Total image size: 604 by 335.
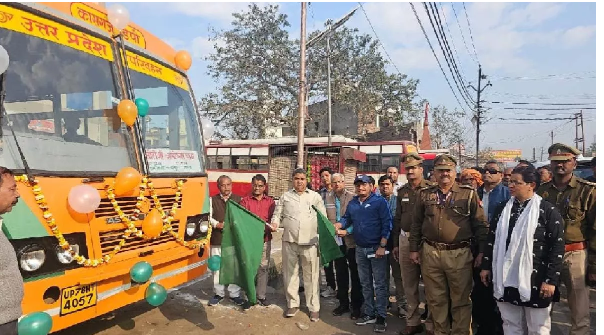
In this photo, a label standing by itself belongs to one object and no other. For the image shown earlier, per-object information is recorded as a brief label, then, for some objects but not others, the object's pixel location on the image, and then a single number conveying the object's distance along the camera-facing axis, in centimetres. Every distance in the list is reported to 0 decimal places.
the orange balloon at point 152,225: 378
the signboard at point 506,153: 6828
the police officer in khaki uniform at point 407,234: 454
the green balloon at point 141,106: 412
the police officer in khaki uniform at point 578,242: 374
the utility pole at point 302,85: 1150
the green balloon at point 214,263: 476
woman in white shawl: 324
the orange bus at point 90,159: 310
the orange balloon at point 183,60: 486
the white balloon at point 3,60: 284
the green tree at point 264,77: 2231
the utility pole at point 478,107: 2817
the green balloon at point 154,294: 388
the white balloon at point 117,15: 399
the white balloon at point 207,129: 514
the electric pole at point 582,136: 4500
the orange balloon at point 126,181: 356
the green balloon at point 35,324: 279
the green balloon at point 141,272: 365
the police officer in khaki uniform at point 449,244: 386
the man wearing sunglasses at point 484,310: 444
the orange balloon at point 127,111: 389
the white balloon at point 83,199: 320
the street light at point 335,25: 1248
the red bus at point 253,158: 1695
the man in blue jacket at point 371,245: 468
